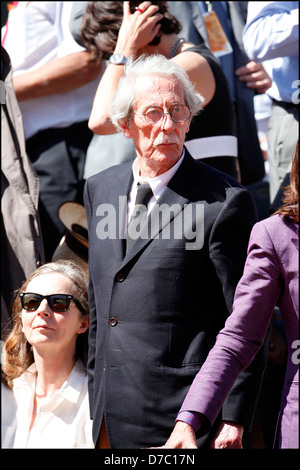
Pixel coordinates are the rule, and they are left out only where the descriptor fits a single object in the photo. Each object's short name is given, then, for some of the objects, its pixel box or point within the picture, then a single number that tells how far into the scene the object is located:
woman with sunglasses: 5.88
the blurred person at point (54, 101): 8.17
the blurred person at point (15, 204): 7.10
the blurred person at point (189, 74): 6.73
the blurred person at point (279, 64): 7.59
